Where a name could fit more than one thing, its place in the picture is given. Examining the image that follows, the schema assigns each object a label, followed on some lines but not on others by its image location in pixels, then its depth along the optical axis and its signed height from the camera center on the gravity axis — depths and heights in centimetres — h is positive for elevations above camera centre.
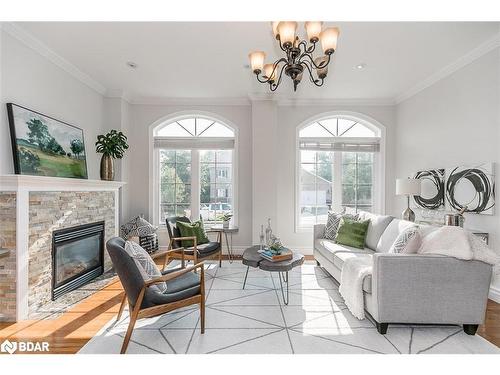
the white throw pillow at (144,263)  213 -64
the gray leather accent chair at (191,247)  356 -87
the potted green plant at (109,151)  396 +51
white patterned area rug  208 -126
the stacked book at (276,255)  296 -78
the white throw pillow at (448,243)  221 -49
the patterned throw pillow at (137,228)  455 -74
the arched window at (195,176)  518 +19
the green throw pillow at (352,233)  362 -64
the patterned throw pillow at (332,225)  404 -60
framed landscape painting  286 +49
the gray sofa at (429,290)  222 -86
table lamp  380 -1
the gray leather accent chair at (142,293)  200 -86
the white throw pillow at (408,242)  241 -51
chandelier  199 +112
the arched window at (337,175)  522 +23
